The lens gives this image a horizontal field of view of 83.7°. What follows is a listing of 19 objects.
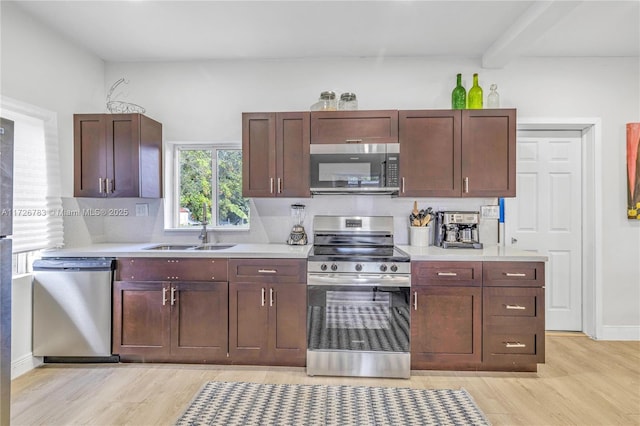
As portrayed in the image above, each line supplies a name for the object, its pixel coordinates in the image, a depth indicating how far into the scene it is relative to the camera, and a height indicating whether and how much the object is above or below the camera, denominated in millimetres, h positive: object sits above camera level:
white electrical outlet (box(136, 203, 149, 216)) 3512 -1
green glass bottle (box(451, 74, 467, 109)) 3176 +1024
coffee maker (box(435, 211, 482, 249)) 3064 -171
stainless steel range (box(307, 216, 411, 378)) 2613 -781
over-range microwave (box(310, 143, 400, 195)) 2998 +361
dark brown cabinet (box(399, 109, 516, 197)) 2980 +480
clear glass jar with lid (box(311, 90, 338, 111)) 3162 +953
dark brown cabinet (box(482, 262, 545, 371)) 2625 -787
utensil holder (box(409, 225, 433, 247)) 3168 -232
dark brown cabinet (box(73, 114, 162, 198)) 3100 +473
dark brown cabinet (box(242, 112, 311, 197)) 3066 +480
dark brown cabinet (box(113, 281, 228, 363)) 2770 -865
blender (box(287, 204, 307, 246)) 3268 -178
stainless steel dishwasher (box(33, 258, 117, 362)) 2762 -751
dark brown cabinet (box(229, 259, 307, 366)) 2730 -786
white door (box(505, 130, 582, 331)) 3490 +2
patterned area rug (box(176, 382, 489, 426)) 2068 -1217
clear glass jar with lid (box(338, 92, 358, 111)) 3170 +959
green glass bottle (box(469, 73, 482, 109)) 3137 +1005
